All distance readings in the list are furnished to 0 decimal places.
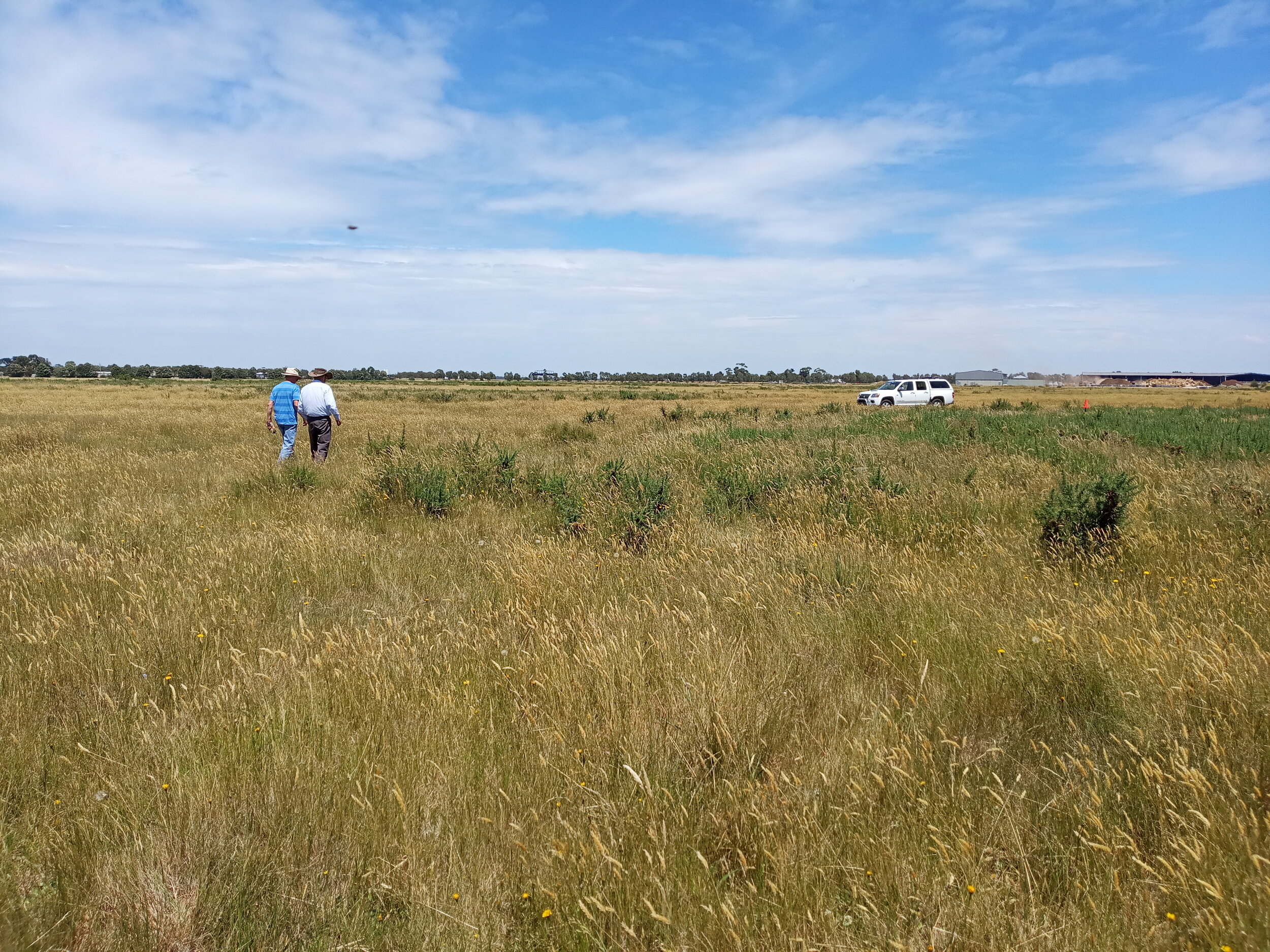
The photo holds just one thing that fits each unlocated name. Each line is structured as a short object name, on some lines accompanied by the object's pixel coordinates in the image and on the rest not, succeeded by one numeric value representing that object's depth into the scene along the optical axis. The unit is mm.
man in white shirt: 11320
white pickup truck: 39875
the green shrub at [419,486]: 8203
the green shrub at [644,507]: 6703
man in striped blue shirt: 11688
